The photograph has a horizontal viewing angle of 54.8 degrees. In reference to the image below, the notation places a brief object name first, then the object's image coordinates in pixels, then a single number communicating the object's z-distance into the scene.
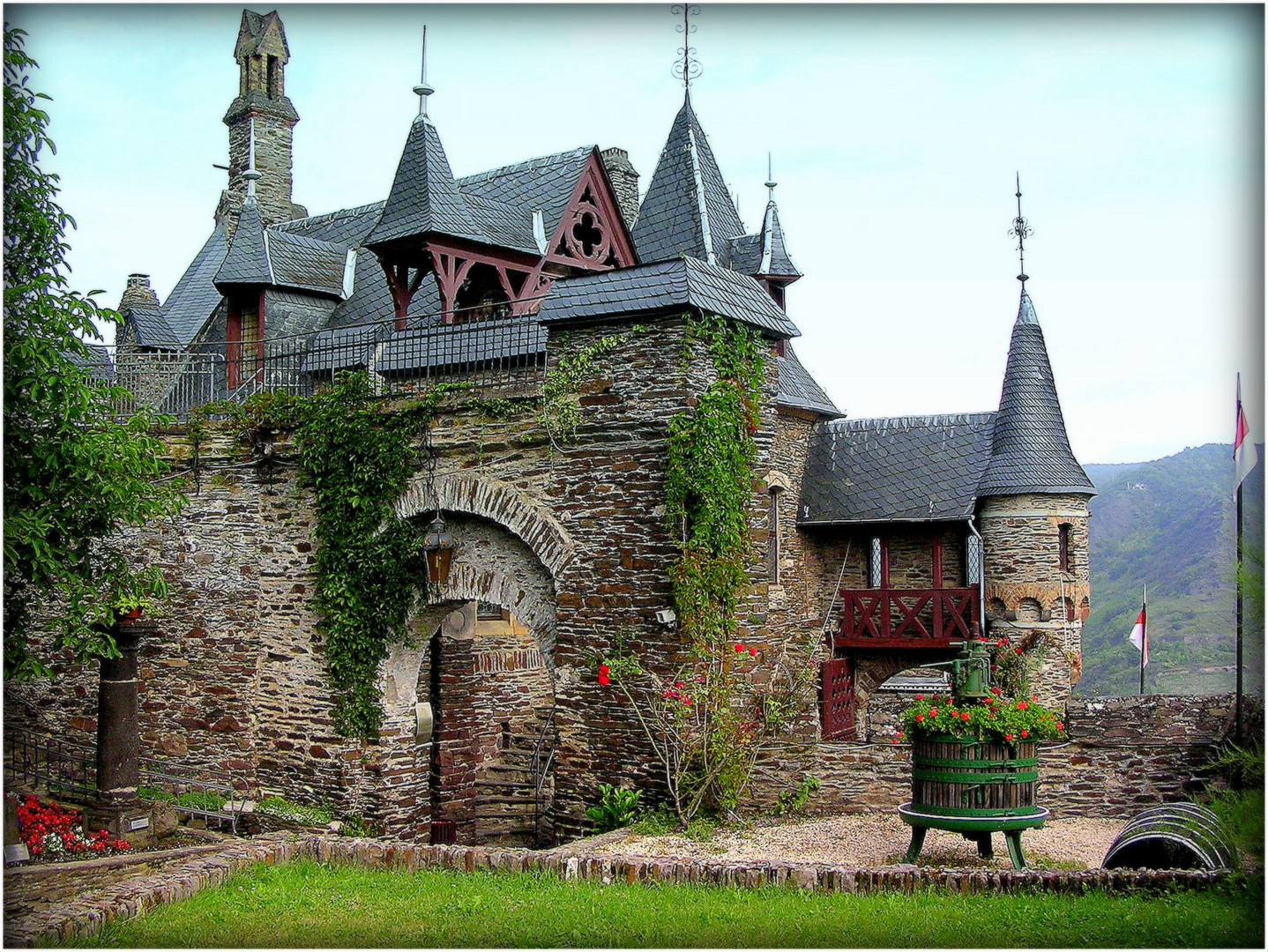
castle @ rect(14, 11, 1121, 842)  10.48
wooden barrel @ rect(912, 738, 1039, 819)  8.39
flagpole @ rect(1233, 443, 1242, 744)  10.03
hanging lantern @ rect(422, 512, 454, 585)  11.16
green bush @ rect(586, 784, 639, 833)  10.11
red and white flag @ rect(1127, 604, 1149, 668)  18.66
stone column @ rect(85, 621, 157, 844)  10.97
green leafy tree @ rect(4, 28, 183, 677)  8.54
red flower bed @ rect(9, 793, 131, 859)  10.12
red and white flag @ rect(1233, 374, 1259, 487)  9.83
